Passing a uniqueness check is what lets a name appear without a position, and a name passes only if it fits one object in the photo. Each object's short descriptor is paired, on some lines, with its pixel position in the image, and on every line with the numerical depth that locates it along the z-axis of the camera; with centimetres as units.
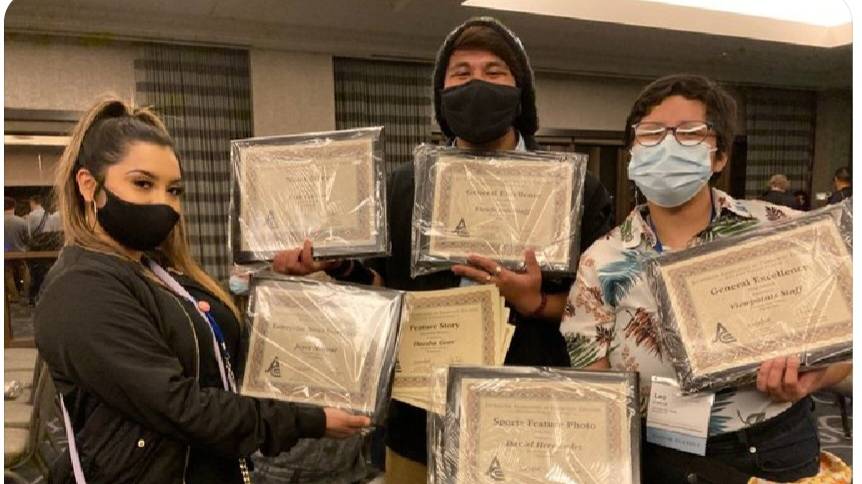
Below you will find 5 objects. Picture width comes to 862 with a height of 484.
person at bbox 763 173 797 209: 534
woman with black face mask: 98
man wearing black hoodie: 113
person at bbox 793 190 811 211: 625
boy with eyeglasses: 100
